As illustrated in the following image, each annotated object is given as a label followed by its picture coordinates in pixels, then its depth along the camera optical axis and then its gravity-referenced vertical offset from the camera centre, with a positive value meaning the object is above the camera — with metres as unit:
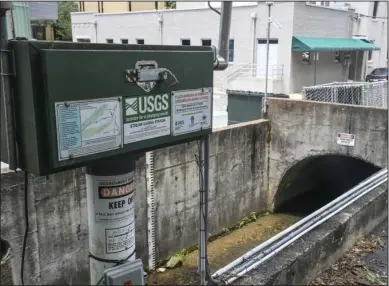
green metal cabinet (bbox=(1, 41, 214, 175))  1.96 -0.26
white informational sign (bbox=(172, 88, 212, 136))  2.60 -0.39
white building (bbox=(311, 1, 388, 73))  26.05 +1.43
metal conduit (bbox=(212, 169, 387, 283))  3.63 -1.76
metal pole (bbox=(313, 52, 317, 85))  21.22 -0.92
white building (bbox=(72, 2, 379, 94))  19.47 +0.56
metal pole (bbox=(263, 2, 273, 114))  12.73 -1.71
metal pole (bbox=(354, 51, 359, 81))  25.72 -1.11
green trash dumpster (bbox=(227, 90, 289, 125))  13.63 -1.84
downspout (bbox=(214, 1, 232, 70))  3.64 +0.16
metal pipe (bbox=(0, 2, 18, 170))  1.97 -0.19
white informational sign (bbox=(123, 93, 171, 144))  2.32 -0.39
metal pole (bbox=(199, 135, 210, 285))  3.34 -1.16
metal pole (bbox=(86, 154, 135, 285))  2.50 -0.96
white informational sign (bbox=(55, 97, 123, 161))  2.04 -0.39
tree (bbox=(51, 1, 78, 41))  32.34 +1.70
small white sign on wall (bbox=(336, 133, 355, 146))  11.31 -2.39
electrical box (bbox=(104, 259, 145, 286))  2.24 -1.18
